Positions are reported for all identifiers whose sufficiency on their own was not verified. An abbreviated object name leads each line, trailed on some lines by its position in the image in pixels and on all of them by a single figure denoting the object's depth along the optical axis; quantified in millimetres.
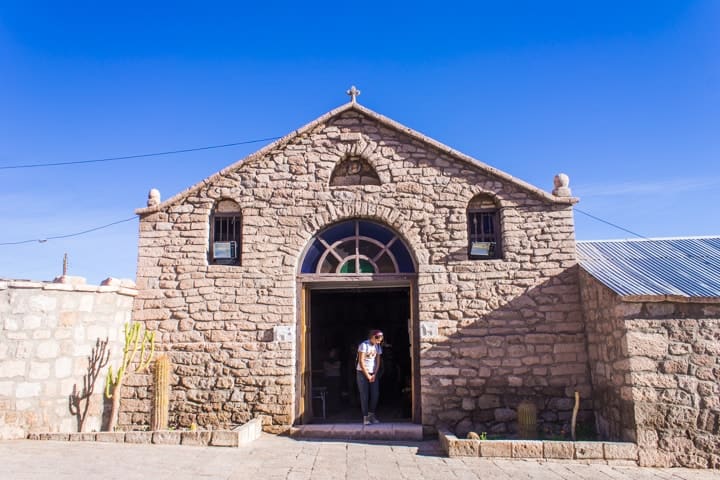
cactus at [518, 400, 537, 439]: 8422
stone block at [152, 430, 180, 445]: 7625
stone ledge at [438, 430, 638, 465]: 7160
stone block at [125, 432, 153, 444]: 7672
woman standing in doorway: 9281
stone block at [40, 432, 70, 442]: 7815
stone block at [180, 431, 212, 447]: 7586
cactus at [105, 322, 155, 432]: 8984
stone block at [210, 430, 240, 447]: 7602
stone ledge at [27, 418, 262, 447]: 7605
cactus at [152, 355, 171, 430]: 8641
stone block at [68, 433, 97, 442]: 7789
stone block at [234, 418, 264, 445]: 7793
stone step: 8633
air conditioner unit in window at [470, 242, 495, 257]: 9531
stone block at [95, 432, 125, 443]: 7711
